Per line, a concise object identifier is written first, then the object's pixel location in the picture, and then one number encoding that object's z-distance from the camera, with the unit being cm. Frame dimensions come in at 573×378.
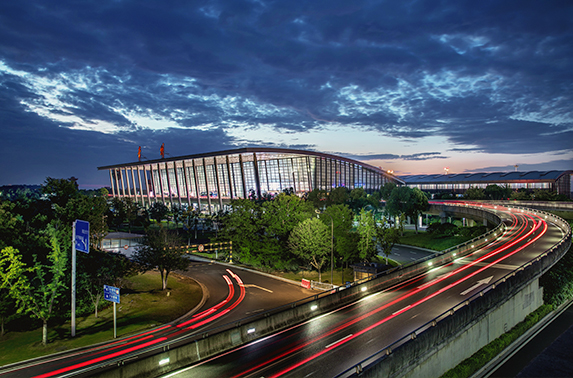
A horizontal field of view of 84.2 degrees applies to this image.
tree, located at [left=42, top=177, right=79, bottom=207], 4856
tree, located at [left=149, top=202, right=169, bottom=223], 9306
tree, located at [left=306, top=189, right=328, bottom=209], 8115
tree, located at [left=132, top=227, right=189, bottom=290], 3338
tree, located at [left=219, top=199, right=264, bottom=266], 4331
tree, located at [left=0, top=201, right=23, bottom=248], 3072
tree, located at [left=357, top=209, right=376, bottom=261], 4109
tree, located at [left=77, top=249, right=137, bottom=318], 2494
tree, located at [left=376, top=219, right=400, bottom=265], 4431
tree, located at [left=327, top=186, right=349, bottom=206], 8156
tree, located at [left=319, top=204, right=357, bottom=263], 4194
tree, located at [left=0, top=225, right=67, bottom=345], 1964
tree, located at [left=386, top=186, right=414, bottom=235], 7074
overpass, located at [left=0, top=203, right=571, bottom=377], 1461
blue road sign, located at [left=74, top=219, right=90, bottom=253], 2041
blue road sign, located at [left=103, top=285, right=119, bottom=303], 1973
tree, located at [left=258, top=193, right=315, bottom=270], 4256
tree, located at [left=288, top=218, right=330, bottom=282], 3859
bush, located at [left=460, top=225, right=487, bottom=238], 6056
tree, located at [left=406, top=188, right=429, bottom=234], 7075
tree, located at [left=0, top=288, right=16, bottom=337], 2043
